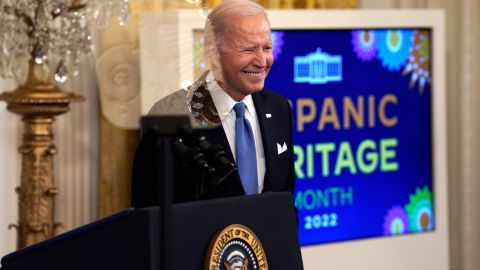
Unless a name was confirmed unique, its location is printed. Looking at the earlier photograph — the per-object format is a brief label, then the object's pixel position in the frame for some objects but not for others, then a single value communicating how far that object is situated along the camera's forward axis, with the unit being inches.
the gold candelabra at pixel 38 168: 204.7
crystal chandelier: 196.5
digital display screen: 224.5
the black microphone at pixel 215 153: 129.8
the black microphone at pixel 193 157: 127.6
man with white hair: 149.6
